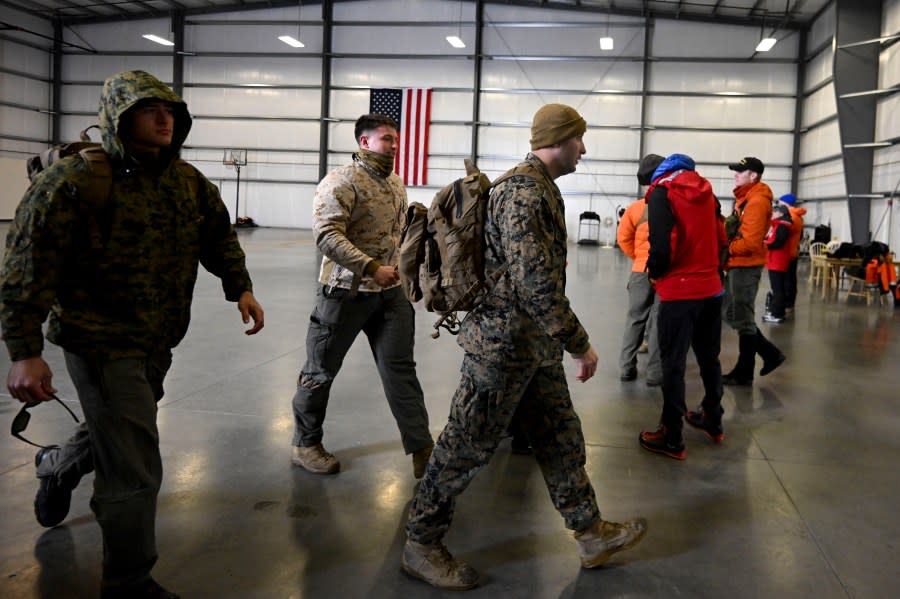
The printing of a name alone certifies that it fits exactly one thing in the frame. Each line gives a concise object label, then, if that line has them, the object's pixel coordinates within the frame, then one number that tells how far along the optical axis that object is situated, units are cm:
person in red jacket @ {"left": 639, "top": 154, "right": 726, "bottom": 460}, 385
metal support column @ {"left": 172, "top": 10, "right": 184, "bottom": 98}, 2744
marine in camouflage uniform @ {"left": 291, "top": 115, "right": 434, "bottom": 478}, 350
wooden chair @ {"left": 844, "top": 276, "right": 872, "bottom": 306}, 1224
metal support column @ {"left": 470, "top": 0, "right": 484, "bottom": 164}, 2522
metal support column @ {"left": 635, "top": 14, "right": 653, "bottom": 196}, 2422
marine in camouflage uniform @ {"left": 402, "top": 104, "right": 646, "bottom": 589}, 234
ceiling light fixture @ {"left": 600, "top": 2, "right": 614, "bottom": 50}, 2283
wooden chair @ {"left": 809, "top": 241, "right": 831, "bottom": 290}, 1328
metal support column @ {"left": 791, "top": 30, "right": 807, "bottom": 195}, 2323
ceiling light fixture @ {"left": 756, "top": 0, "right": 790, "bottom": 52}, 1925
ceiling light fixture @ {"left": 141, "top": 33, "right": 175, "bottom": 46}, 2397
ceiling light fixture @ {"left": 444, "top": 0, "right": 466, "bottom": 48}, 2317
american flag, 2561
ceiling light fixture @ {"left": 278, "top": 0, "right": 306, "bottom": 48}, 2340
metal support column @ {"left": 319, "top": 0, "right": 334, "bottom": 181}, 2631
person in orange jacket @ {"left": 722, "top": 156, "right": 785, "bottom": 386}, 543
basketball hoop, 2727
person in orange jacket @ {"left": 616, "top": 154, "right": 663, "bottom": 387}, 572
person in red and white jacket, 957
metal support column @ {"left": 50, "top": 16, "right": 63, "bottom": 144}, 2841
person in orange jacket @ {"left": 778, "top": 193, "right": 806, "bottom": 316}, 1012
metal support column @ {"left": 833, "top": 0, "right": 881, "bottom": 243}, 1716
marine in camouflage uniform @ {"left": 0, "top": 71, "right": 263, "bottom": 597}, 209
